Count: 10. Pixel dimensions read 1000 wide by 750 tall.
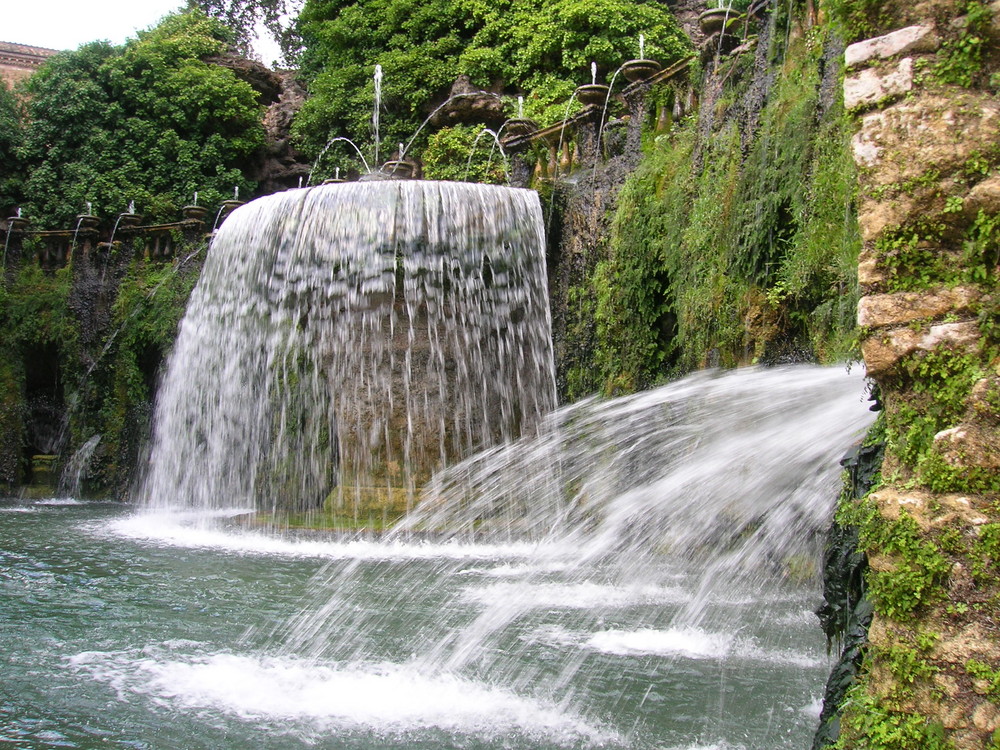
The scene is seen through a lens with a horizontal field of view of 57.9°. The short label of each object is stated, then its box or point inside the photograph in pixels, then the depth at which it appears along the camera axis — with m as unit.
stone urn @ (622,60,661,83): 10.22
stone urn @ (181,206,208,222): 16.88
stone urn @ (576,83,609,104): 10.97
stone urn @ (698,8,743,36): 8.77
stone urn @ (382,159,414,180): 15.09
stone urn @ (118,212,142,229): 17.12
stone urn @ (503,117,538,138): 12.47
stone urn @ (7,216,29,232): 17.45
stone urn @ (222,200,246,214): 17.09
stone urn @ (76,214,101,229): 17.03
